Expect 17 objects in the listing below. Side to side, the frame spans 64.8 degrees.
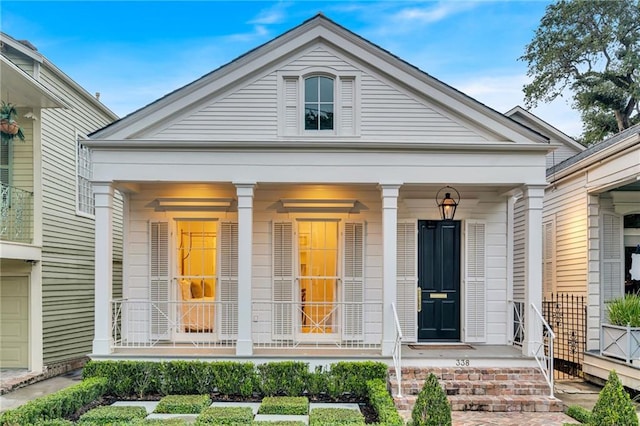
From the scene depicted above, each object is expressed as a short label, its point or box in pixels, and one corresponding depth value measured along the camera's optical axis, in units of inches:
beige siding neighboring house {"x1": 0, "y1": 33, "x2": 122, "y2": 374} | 377.6
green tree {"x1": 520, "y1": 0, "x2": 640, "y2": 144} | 799.1
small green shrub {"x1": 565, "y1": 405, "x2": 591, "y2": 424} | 271.7
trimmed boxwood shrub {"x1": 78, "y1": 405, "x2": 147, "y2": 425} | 256.5
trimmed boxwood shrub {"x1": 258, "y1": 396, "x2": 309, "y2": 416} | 282.8
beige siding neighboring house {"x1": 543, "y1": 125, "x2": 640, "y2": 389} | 380.8
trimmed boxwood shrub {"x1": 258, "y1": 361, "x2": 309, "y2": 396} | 318.0
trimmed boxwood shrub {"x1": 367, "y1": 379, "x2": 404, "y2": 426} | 242.4
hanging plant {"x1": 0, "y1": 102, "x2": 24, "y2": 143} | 358.9
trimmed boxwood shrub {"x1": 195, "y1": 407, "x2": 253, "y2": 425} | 252.7
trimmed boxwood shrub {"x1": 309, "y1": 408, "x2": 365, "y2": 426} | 248.4
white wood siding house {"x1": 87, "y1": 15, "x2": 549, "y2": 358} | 344.5
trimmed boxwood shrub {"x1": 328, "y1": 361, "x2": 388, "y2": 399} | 313.8
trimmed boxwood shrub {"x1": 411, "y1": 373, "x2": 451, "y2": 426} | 202.4
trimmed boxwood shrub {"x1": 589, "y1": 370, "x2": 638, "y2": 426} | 207.2
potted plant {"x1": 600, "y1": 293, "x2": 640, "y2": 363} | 330.0
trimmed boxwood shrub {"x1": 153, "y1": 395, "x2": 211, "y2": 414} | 282.2
